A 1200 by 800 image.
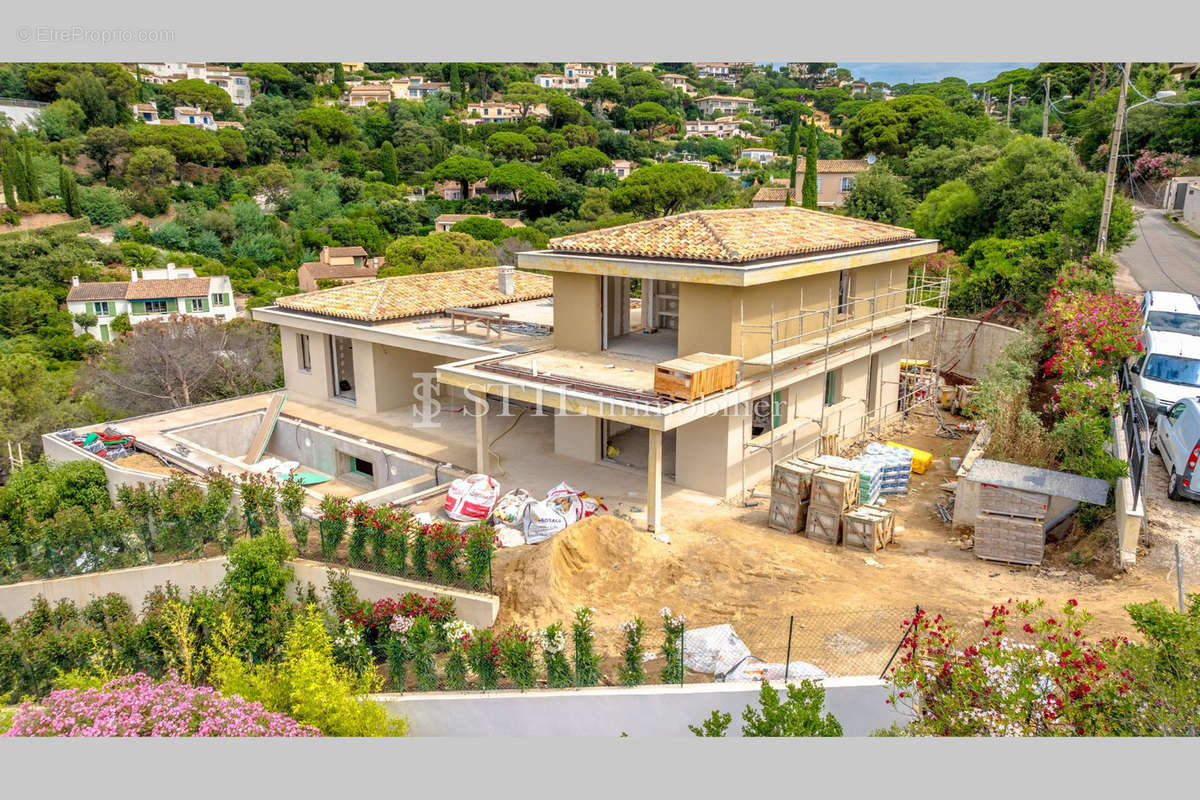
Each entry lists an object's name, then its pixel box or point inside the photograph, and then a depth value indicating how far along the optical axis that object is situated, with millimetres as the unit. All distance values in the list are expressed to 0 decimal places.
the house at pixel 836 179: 58750
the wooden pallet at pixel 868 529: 15094
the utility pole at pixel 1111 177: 22209
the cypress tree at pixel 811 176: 51781
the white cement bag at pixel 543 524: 15453
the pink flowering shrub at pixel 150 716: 9406
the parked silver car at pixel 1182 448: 14523
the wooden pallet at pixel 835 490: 15469
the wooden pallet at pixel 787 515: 15945
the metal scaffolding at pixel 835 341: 17797
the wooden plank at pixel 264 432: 22609
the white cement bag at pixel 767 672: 10590
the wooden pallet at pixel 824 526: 15508
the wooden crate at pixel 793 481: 15898
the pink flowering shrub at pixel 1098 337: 17578
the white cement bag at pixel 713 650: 11242
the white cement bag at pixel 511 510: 16031
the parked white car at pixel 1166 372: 17734
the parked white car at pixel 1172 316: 21016
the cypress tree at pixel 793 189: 54622
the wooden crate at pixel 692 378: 15336
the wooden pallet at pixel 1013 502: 14602
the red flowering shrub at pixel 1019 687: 8133
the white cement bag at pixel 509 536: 15523
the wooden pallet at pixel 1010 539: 14320
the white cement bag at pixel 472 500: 16359
